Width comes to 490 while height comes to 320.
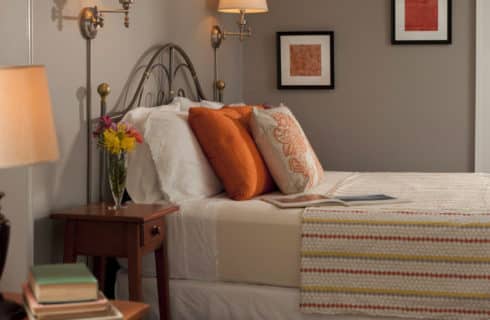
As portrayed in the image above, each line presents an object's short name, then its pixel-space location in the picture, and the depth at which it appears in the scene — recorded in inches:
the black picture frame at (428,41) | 202.5
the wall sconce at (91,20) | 117.9
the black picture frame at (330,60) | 207.2
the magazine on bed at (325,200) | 117.0
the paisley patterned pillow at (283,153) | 130.6
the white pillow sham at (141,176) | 122.3
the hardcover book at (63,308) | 68.2
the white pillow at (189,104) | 148.1
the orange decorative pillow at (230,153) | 125.5
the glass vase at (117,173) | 113.3
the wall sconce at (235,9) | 172.4
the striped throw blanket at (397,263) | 106.4
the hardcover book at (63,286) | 68.9
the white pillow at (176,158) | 121.9
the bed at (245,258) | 111.6
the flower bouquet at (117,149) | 112.4
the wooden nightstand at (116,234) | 105.7
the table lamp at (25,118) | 67.4
